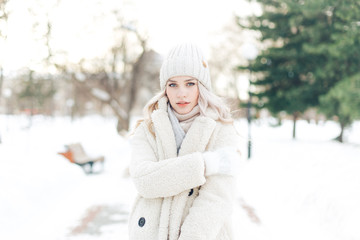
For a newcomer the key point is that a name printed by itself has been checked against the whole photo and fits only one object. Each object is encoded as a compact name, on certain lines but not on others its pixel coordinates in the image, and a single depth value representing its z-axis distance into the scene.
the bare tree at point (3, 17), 12.37
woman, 1.81
